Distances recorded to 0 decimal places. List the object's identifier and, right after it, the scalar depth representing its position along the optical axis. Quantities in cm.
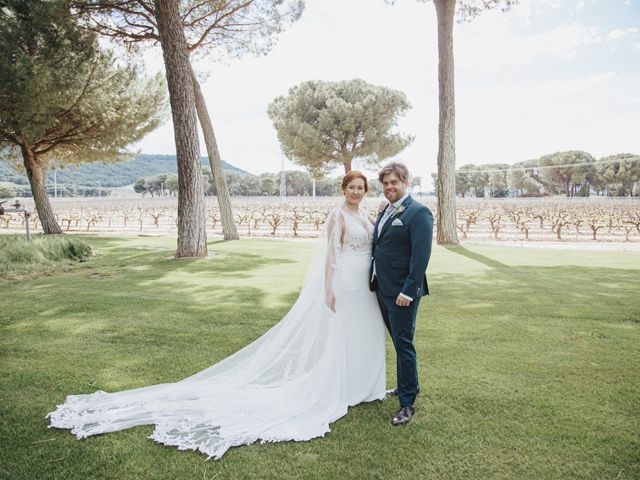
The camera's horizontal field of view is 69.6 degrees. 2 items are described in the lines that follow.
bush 848
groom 273
